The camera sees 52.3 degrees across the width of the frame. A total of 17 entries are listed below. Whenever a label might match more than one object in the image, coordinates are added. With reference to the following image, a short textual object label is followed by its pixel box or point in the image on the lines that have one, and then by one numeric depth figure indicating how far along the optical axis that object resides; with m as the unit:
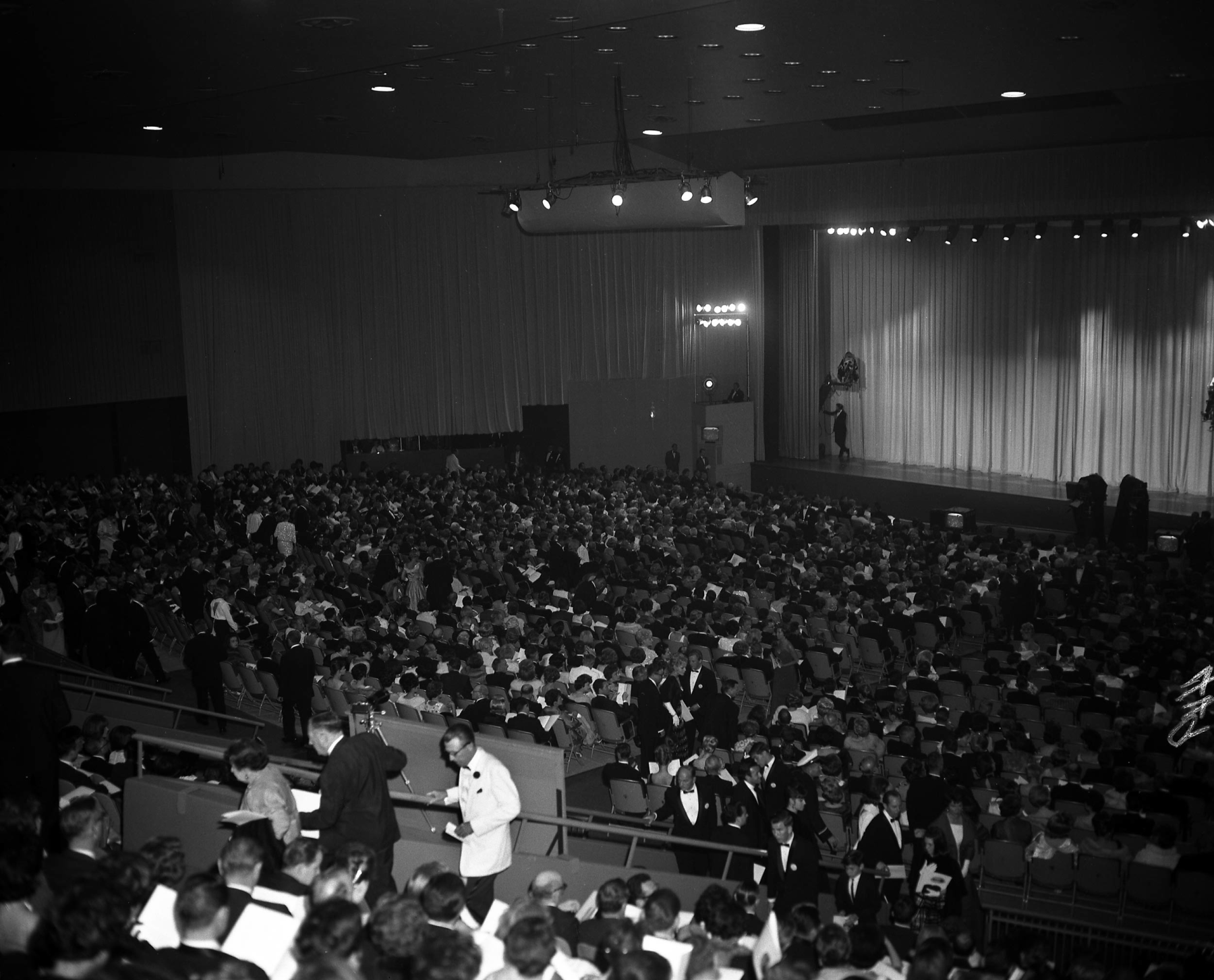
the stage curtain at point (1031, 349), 23.62
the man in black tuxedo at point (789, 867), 6.99
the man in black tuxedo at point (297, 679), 11.36
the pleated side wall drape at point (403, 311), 26.39
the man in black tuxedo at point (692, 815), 7.89
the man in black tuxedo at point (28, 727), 6.16
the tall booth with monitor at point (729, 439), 28.19
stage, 23.05
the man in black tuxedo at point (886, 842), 7.71
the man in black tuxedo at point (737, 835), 7.71
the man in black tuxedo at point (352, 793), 5.69
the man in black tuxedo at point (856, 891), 7.08
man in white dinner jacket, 5.94
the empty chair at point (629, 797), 9.59
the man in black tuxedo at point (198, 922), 4.20
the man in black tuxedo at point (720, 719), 10.50
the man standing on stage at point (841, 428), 29.00
